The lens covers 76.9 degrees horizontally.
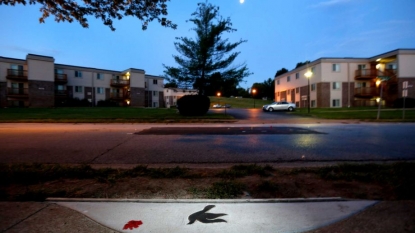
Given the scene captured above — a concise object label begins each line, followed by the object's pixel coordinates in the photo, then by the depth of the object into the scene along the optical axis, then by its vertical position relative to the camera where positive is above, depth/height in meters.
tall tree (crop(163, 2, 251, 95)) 25.72 +4.60
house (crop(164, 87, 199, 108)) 85.00 +3.56
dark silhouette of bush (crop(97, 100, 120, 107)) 55.00 +1.07
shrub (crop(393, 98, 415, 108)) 35.59 +0.55
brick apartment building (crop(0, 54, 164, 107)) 44.97 +4.82
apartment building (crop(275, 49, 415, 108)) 40.20 +4.07
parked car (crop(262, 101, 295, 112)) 38.09 +0.07
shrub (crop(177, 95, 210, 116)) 23.86 +0.26
